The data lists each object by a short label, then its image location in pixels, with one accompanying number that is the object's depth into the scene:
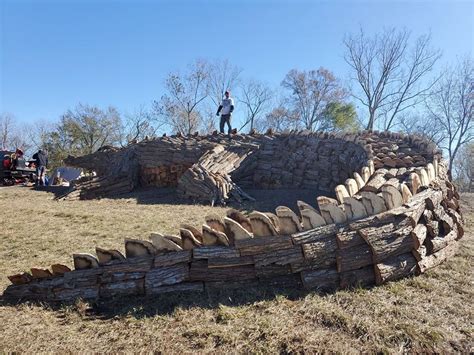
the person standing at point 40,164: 13.16
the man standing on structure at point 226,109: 11.33
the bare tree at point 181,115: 33.09
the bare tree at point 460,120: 26.91
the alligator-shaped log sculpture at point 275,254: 2.63
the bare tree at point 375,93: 26.56
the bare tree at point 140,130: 37.22
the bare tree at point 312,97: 32.31
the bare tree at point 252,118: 34.69
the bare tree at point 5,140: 38.94
